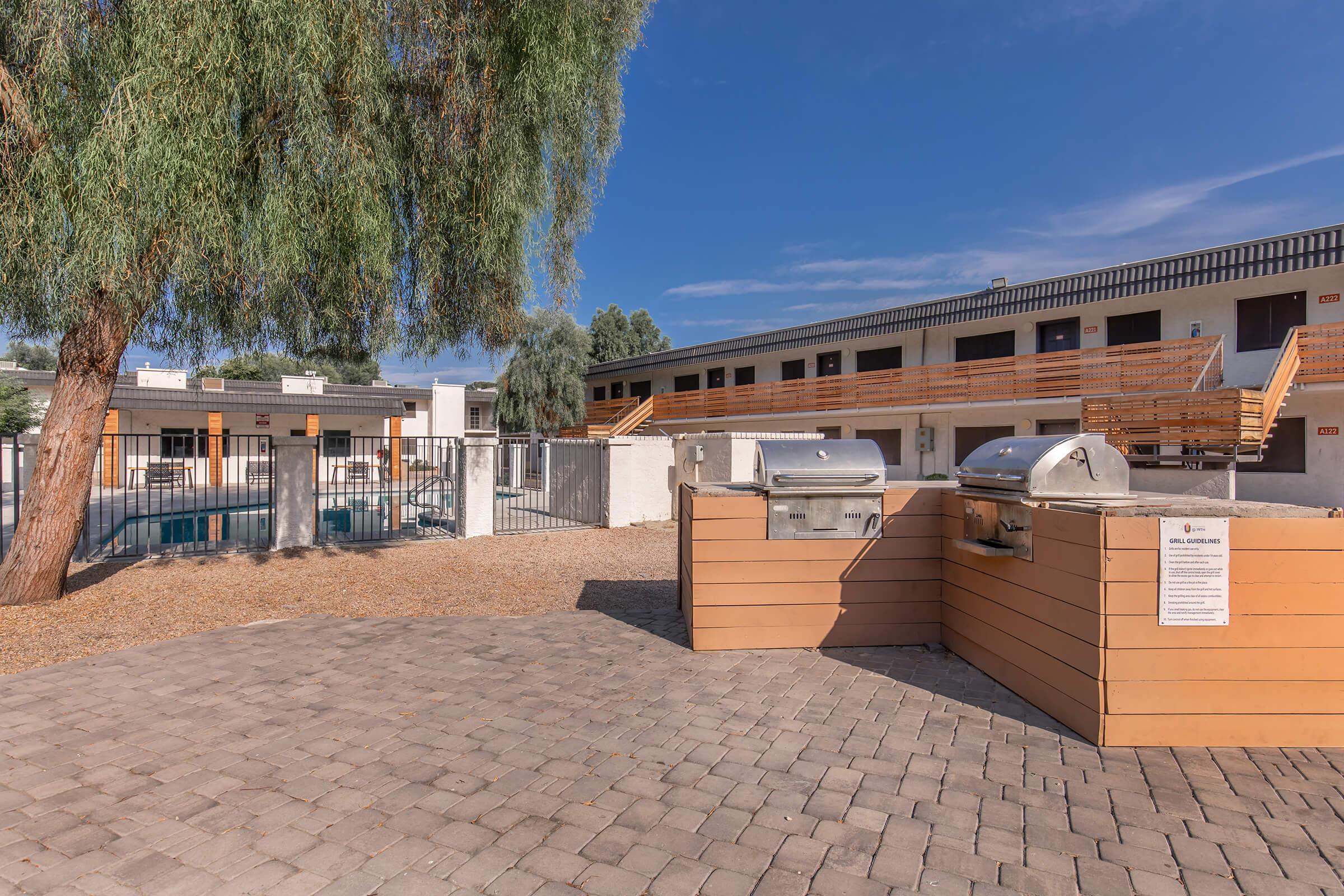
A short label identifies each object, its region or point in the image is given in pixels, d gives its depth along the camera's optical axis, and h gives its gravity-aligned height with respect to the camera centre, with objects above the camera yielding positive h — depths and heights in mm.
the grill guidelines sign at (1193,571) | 3340 -636
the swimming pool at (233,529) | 10117 -1681
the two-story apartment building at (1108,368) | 13914 +2192
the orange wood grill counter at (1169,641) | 3340 -1022
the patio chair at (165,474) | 23511 -876
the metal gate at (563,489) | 13734 -904
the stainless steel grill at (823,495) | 4871 -355
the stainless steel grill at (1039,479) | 3877 -195
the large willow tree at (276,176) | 5199 +2496
